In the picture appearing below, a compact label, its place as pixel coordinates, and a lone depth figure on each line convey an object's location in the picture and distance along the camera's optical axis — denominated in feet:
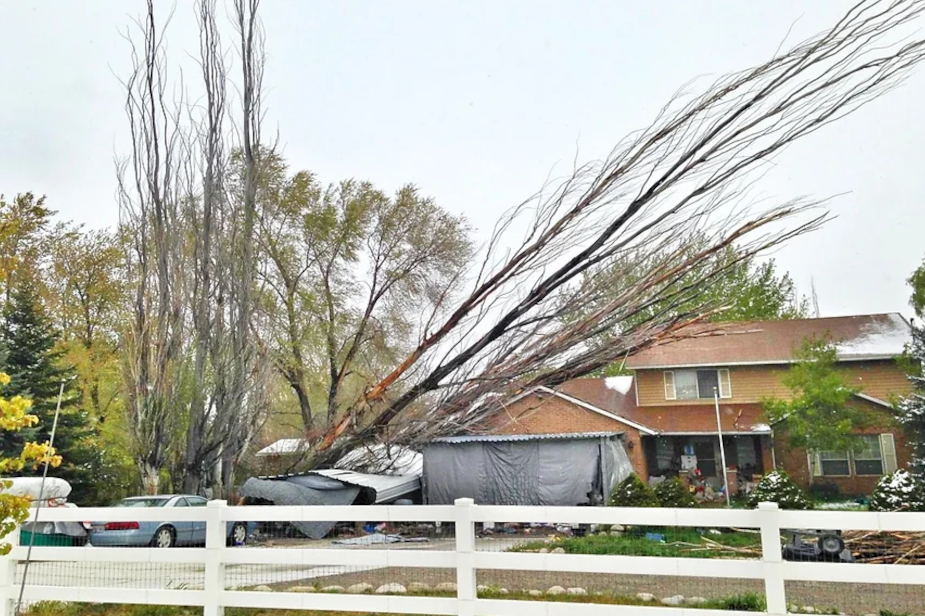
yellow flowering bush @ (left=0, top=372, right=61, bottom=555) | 12.64
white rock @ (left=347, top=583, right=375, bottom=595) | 18.62
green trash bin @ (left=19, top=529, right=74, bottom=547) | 21.98
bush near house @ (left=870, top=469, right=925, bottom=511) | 36.01
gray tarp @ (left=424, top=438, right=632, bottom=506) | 52.08
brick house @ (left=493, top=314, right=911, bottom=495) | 61.41
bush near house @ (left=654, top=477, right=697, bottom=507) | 44.91
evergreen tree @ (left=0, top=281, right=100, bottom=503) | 57.88
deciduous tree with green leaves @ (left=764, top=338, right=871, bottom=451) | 57.00
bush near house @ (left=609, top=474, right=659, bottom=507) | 43.81
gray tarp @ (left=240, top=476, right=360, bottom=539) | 39.81
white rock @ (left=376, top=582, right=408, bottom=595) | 17.97
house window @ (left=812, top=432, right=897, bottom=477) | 61.05
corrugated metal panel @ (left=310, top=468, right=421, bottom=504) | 42.34
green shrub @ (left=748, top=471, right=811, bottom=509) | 41.83
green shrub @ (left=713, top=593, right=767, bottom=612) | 16.02
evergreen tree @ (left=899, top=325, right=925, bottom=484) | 52.01
